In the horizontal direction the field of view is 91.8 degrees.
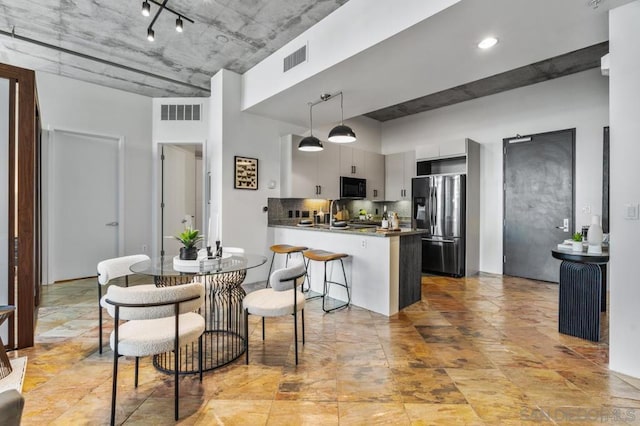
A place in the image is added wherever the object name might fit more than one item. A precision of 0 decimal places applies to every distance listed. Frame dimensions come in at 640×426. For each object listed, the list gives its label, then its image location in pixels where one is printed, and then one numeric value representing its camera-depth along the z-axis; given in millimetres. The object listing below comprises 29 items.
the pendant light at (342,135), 3844
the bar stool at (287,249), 4262
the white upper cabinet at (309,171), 5168
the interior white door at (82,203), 4926
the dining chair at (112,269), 2531
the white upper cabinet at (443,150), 5465
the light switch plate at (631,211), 2172
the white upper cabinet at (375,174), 6566
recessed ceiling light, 2785
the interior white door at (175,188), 5852
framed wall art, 4727
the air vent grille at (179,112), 5613
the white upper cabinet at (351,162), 5980
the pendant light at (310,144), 4230
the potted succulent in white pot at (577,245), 2926
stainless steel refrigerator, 5402
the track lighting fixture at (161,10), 2861
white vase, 2869
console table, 2793
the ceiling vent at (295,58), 3659
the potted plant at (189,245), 2572
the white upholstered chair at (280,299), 2385
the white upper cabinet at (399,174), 6457
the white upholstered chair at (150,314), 1754
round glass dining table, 2340
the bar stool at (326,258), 3641
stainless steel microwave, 5938
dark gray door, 4859
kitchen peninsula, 3535
